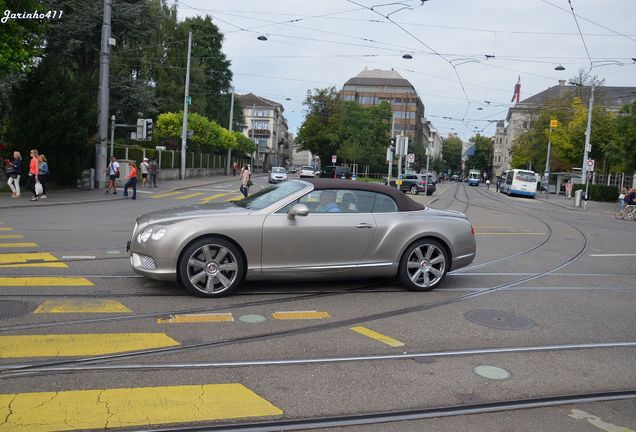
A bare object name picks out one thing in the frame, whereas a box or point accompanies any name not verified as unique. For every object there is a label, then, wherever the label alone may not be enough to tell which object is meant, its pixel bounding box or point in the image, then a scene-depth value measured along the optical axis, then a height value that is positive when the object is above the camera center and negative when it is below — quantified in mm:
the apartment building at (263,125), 120938 +7694
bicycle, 26688 -1488
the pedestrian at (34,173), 18844 -1017
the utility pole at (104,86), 24870 +2846
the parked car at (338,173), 50559 -888
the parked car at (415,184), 42781 -1252
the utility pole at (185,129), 40400 +1837
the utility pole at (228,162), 61969 -677
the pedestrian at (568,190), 51188 -1087
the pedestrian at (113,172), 24266 -1048
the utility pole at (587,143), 37406 +2453
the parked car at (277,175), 46681 -1333
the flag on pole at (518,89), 83812 +13230
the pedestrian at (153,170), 32503 -1145
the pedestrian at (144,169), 31230 -1034
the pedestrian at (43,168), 19703 -885
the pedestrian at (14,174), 19891 -1144
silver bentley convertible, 6602 -991
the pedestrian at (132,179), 23203 -1233
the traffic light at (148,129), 28531 +1138
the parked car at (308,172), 54769 -1111
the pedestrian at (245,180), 22989 -944
